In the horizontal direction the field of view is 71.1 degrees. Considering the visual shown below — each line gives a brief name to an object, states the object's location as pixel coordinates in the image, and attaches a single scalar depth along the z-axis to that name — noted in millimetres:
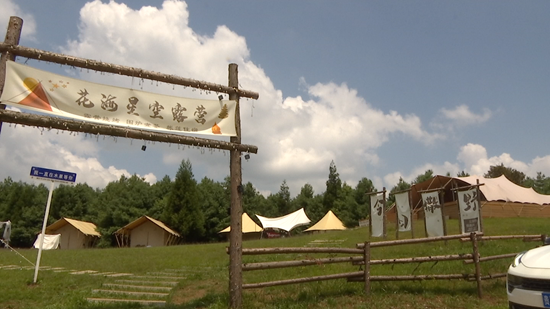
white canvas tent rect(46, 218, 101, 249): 48656
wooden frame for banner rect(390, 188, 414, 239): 17486
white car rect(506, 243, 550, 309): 4879
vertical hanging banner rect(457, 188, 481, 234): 15493
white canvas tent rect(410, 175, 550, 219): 32656
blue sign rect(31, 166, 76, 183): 10547
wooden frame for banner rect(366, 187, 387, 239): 18703
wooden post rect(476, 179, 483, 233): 15262
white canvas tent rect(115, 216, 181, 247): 44688
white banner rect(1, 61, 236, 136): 6887
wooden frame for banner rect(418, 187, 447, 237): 16248
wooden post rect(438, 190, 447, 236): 16172
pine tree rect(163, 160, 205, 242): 49469
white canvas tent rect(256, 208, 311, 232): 44219
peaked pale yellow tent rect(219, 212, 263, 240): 46281
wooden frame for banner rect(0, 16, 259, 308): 6816
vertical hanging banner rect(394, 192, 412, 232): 18188
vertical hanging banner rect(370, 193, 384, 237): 19125
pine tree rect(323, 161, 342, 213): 74306
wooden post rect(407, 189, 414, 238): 17334
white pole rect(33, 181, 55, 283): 10365
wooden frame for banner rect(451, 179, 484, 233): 15273
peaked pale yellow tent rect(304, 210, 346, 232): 45688
